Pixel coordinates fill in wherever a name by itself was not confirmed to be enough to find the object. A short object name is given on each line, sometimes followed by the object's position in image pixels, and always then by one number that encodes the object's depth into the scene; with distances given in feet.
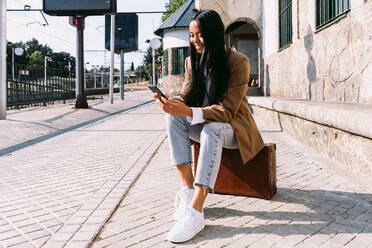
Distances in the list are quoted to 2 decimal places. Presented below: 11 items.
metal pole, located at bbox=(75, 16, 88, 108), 43.01
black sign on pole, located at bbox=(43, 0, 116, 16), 39.91
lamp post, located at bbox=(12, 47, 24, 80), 73.19
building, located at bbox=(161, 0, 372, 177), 11.85
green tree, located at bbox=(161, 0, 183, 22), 144.05
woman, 7.55
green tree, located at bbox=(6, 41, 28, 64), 211.61
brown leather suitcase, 9.03
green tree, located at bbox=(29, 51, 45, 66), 330.95
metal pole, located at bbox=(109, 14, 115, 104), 58.29
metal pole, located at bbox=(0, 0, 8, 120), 29.86
